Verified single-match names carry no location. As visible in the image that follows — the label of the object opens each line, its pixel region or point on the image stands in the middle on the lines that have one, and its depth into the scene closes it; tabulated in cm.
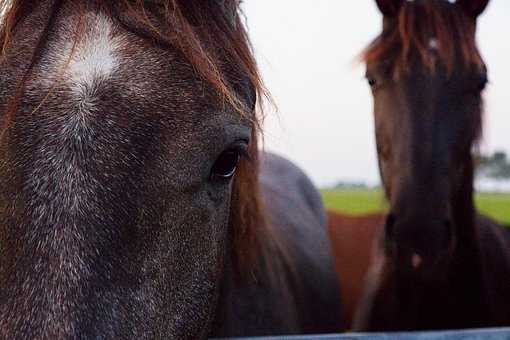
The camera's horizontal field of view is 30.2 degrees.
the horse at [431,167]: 156
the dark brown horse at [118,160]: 94
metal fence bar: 126
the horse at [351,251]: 237
